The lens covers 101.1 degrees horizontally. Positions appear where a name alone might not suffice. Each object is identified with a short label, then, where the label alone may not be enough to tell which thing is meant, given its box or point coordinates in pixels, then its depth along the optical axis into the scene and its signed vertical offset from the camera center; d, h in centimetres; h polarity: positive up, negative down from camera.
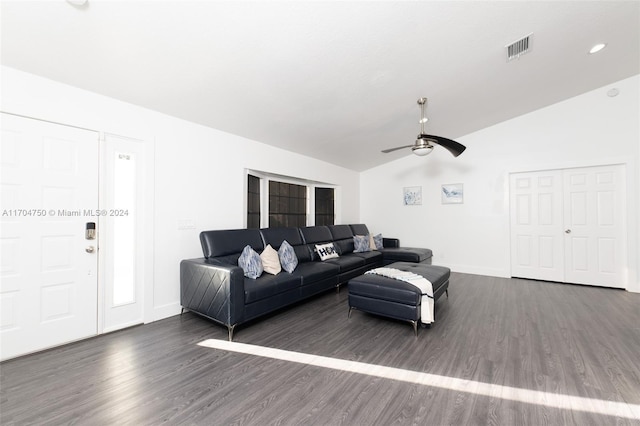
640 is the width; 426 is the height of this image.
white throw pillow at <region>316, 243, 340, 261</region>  462 -64
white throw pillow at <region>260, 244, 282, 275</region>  343 -60
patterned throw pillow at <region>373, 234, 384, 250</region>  597 -58
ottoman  278 -90
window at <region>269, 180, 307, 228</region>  500 +23
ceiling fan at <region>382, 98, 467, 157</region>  340 +93
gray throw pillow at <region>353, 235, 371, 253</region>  554 -60
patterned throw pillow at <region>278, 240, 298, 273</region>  359 -58
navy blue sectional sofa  271 -77
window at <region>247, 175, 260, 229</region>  443 +24
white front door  224 -18
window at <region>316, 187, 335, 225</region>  619 +23
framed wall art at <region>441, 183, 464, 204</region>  571 +49
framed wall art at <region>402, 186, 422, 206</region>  627 +48
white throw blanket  278 -80
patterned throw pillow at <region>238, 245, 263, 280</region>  319 -58
